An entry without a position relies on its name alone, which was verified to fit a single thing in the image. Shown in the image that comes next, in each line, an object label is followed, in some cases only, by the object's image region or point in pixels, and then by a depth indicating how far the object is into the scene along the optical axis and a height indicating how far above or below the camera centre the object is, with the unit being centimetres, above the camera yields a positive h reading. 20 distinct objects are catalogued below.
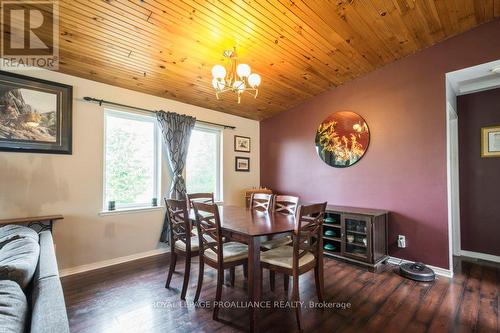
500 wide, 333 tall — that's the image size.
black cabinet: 305 -87
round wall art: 367 +49
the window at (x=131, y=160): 328 +17
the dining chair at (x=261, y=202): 300 -42
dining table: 184 -49
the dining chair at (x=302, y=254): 193 -75
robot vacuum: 274 -119
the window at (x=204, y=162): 415 +16
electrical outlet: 324 -96
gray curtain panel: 361 +39
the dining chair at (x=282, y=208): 261 -46
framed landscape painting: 251 +64
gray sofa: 89 -55
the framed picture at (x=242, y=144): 478 +55
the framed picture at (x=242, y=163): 479 +15
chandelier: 232 +94
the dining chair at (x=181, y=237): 235 -68
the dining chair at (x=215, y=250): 204 -74
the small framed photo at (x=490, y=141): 329 +37
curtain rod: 299 +90
